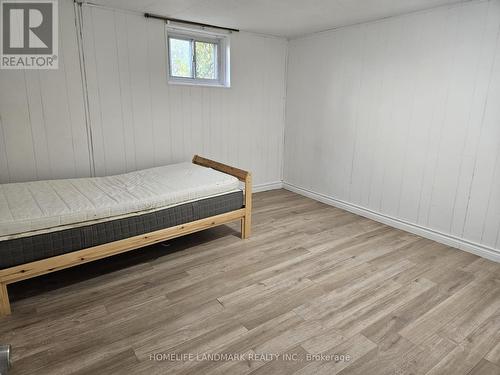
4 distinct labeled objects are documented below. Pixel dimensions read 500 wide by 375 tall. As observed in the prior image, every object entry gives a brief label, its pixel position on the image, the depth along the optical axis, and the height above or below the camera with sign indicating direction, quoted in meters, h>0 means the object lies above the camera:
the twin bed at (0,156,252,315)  1.99 -0.75
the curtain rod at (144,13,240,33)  3.30 +0.99
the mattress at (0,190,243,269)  1.96 -0.85
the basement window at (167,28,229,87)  3.71 +0.65
